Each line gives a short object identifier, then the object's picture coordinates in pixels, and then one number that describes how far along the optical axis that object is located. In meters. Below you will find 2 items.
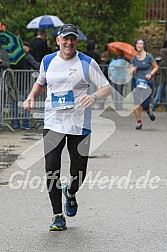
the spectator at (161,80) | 21.23
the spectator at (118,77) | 20.38
